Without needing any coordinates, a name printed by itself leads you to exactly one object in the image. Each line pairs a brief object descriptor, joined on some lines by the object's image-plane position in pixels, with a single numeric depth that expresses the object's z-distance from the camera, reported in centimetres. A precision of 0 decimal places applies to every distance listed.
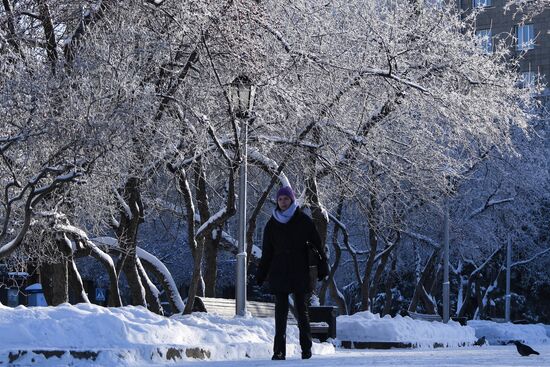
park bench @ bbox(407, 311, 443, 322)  3546
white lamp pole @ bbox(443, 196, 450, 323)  3922
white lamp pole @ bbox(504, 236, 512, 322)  5501
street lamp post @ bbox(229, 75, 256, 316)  1786
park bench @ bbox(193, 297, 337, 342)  1994
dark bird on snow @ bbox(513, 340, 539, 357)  1791
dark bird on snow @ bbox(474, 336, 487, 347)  3337
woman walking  1307
